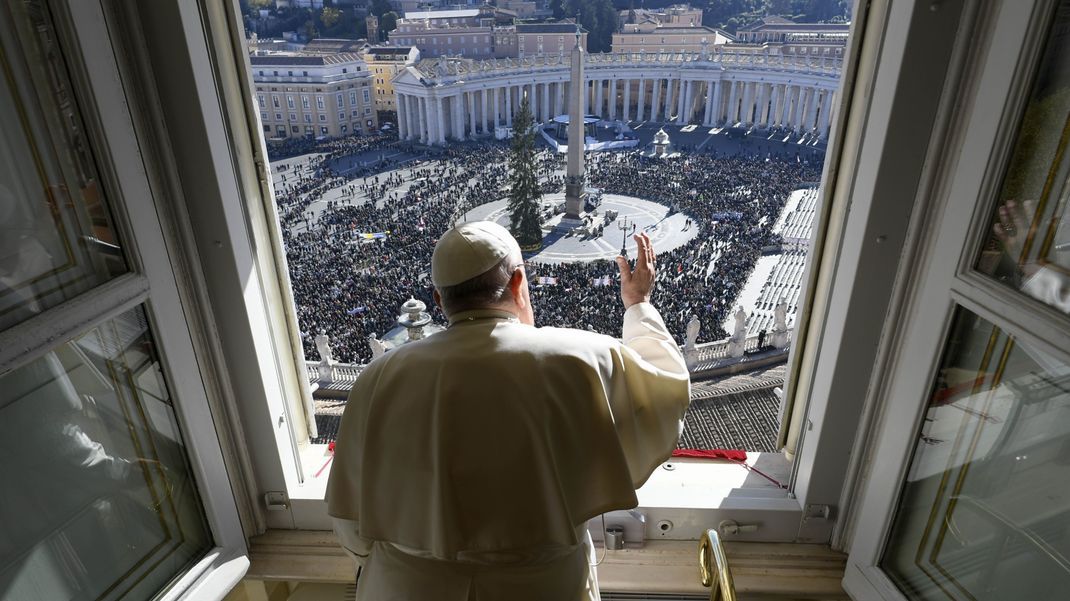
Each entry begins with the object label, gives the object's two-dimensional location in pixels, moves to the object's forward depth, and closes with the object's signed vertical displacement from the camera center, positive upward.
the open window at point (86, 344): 0.75 -0.43
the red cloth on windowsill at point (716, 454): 1.49 -1.00
